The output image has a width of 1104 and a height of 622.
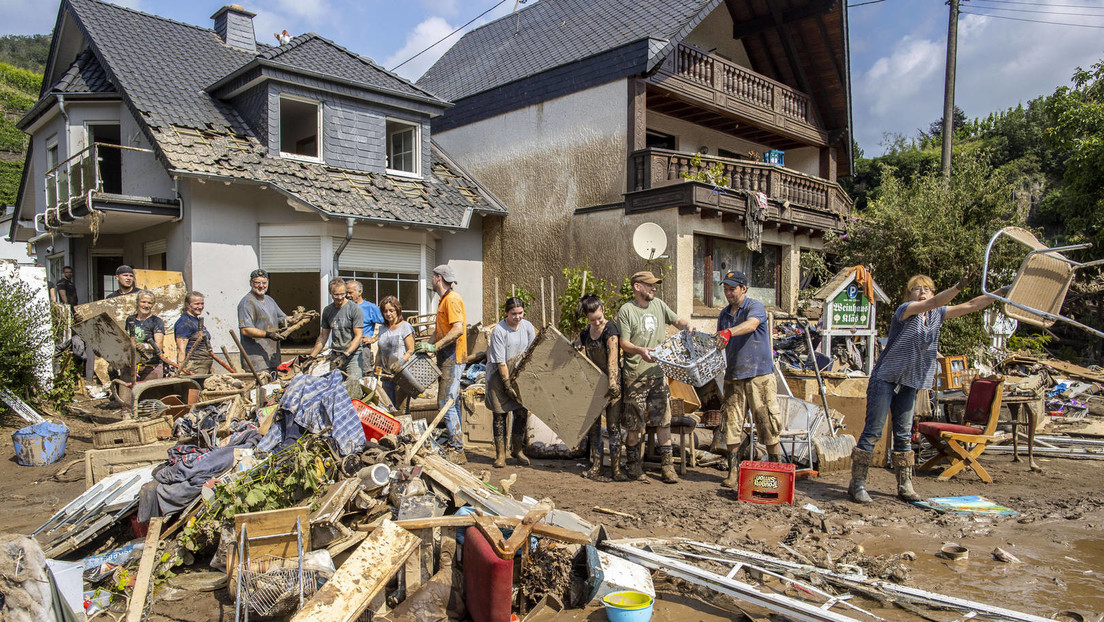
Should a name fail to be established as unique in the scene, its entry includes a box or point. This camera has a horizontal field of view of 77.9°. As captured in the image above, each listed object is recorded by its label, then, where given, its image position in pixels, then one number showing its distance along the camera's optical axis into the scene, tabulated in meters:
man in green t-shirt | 6.59
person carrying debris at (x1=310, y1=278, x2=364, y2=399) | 8.27
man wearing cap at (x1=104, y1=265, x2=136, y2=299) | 9.35
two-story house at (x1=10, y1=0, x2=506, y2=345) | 10.88
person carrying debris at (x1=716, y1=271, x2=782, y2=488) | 6.32
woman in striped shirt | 5.77
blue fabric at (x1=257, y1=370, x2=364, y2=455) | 5.28
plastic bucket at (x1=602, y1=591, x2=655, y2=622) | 3.63
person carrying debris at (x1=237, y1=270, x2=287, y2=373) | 8.52
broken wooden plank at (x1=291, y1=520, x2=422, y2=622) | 3.63
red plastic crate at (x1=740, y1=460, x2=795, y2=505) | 5.74
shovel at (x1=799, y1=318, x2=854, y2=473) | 6.95
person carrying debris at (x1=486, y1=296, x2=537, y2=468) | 7.14
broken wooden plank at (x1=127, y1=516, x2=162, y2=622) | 3.92
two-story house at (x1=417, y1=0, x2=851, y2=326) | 12.70
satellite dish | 11.55
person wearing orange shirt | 7.48
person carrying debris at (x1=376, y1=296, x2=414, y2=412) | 7.85
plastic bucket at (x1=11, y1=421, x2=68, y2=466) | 7.56
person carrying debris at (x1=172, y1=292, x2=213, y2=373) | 8.56
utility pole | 17.44
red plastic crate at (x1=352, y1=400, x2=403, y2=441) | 5.88
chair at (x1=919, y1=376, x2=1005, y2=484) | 6.58
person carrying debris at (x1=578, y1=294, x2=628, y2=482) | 6.55
